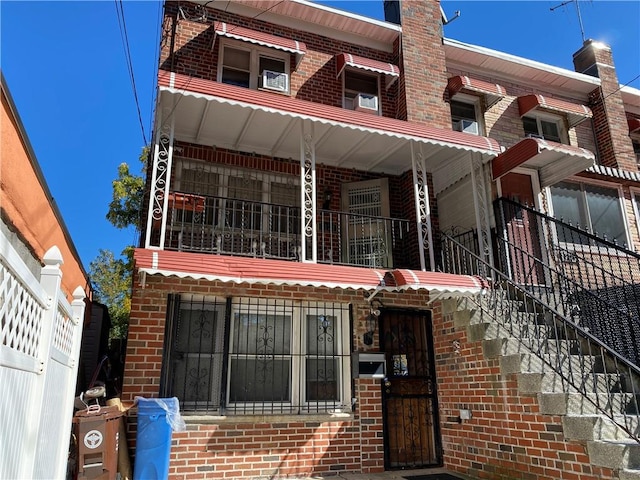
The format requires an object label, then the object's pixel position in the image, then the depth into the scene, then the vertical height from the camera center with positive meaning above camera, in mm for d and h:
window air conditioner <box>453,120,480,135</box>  9805 +5200
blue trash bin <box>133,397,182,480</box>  5145 -655
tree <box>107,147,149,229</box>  15930 +6103
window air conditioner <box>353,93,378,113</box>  8836 +5168
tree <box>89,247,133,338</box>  17417 +4091
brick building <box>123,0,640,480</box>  5656 +1394
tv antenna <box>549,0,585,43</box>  11406 +9019
